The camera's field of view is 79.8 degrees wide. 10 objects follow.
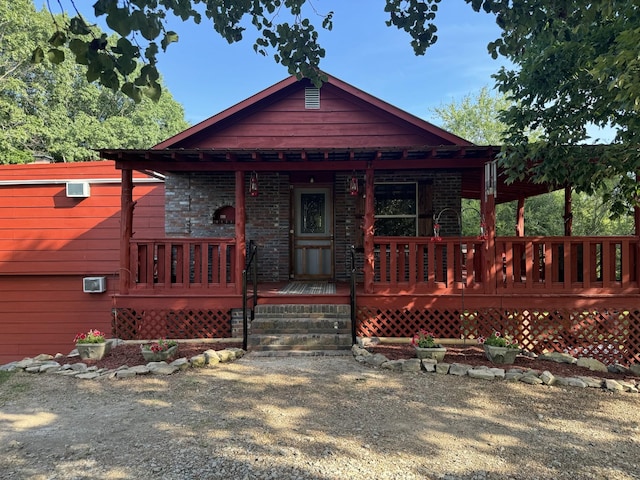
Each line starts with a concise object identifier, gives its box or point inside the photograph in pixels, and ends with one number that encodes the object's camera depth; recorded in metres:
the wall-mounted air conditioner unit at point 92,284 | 8.78
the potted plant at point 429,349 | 5.21
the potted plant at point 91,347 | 5.67
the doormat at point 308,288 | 6.84
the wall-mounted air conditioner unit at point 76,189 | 8.95
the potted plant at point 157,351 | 5.38
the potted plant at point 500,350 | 5.24
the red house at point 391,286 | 6.16
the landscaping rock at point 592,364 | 5.36
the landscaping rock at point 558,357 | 5.48
